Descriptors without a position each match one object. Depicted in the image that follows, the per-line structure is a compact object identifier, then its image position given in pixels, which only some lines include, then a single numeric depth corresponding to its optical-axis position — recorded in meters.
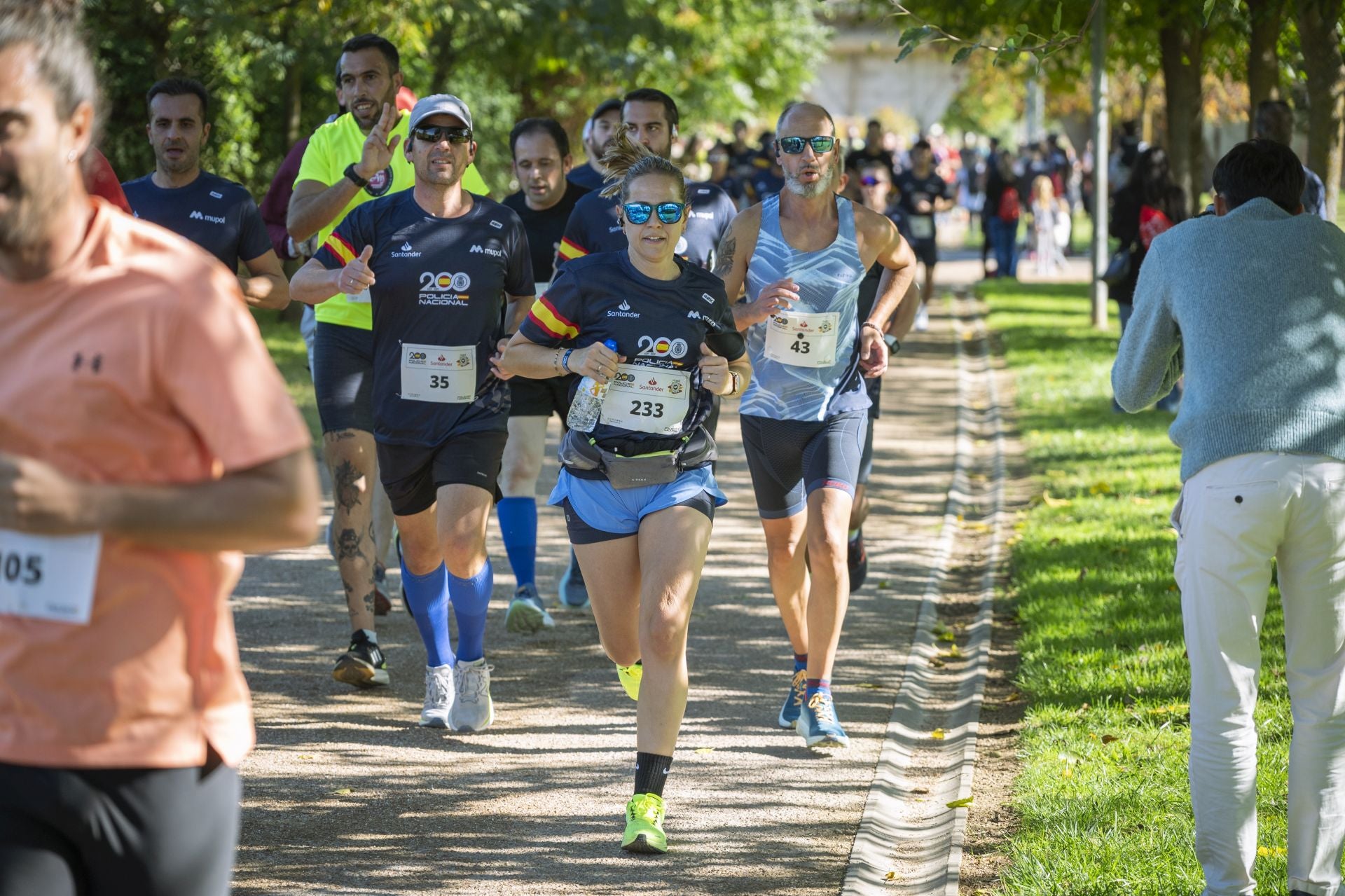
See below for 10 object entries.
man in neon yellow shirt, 14.57
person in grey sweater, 9.05
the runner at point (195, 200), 13.78
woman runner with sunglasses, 10.94
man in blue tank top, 13.25
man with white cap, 13.10
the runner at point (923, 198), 35.53
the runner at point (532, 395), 16.59
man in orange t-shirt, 4.99
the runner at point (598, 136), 17.92
